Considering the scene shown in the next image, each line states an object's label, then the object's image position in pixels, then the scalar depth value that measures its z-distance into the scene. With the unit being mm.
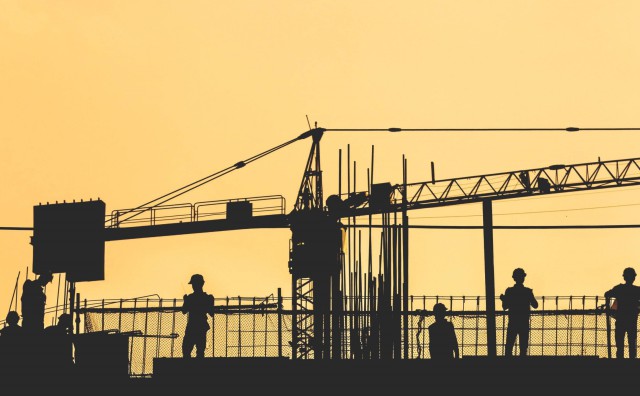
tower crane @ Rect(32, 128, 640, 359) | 70375
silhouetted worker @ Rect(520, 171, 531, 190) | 82438
